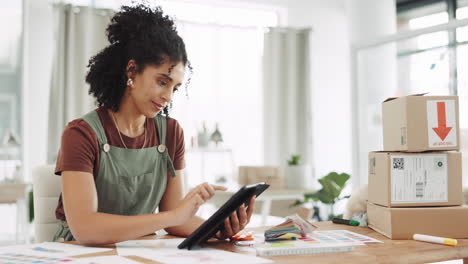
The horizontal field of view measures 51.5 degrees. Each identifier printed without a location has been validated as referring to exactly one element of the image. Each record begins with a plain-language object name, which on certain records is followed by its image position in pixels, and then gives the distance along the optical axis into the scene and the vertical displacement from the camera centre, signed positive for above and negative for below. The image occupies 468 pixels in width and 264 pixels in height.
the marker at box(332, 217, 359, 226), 1.42 -0.20
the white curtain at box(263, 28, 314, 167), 5.49 +0.67
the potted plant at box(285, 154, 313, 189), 3.95 -0.18
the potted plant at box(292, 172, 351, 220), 3.48 -0.25
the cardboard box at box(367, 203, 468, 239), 1.20 -0.17
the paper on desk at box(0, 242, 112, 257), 1.03 -0.21
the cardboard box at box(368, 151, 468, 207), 1.23 -0.07
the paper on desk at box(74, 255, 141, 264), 0.93 -0.20
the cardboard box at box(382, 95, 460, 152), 1.23 +0.08
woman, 1.14 +0.02
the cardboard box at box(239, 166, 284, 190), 3.92 -0.17
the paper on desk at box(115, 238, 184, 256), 1.05 -0.21
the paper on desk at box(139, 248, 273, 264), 0.93 -0.20
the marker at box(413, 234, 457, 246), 1.10 -0.20
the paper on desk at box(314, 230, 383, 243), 1.15 -0.21
